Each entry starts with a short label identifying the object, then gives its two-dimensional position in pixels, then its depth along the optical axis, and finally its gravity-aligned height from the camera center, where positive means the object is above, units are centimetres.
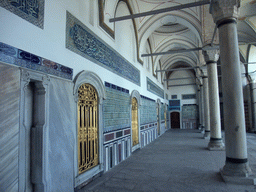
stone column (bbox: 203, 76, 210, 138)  916 +11
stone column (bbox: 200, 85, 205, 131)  1330 +30
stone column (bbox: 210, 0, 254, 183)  347 +28
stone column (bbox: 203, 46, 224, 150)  677 +36
